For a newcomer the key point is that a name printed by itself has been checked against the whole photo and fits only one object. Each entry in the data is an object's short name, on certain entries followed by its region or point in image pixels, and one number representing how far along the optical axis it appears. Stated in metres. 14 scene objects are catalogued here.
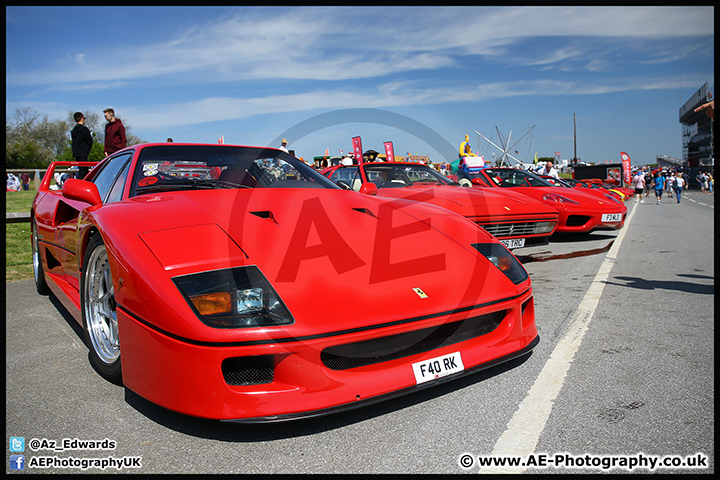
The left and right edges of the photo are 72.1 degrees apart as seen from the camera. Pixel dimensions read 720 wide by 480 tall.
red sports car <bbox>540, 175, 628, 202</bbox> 8.43
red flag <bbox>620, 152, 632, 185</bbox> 26.01
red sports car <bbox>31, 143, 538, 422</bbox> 1.72
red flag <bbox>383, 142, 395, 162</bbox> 14.20
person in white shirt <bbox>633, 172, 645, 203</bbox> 23.43
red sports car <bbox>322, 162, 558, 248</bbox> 5.48
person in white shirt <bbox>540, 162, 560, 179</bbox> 18.95
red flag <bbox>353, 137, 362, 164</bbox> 12.78
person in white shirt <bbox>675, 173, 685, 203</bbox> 23.52
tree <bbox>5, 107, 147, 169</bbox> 41.06
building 53.41
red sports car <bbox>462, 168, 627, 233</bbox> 7.18
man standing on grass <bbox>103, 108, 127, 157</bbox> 7.61
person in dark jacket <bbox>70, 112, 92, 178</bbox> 8.20
